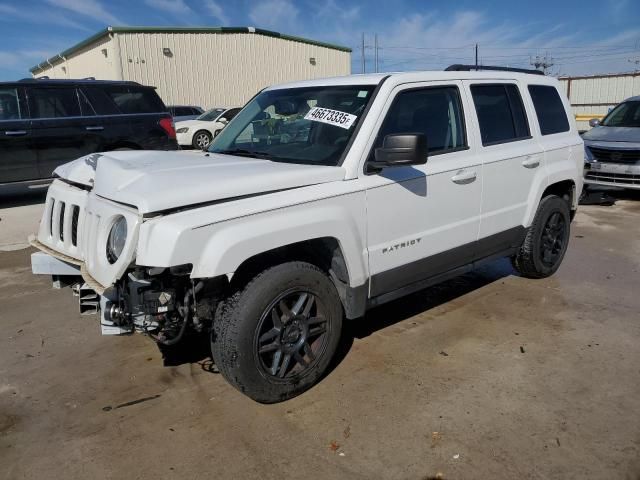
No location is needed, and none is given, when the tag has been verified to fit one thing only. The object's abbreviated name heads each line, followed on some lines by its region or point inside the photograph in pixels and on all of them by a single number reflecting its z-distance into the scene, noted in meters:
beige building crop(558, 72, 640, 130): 22.64
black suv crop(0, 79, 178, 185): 8.70
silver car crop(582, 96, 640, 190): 8.98
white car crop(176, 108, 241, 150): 18.16
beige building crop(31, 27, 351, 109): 25.58
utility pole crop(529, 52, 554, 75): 41.30
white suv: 2.76
